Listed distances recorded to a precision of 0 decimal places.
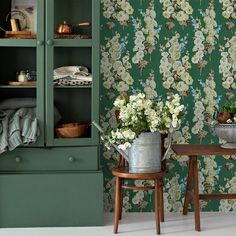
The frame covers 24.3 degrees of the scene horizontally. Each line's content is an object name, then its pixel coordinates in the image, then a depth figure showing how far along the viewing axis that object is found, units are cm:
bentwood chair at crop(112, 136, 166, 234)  417
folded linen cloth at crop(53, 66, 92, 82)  442
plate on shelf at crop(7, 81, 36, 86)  438
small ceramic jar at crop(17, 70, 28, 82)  445
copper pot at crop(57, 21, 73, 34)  444
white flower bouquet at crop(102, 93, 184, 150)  414
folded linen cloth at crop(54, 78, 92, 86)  441
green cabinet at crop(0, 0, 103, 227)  432
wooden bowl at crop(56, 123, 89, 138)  441
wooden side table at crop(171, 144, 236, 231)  432
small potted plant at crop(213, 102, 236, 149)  439
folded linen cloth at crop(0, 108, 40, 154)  423
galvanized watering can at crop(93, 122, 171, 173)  421
